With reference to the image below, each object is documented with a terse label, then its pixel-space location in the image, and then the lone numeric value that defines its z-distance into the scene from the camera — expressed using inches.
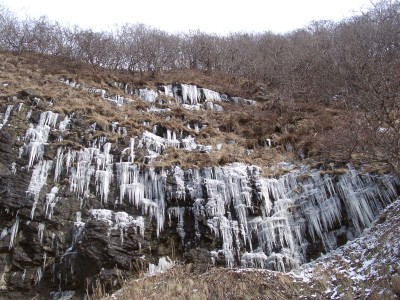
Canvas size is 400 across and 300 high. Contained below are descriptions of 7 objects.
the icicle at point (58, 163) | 434.9
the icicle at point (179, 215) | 420.1
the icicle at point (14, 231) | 380.8
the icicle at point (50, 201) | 402.3
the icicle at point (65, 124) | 495.4
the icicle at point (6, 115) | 470.0
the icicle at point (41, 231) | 387.6
